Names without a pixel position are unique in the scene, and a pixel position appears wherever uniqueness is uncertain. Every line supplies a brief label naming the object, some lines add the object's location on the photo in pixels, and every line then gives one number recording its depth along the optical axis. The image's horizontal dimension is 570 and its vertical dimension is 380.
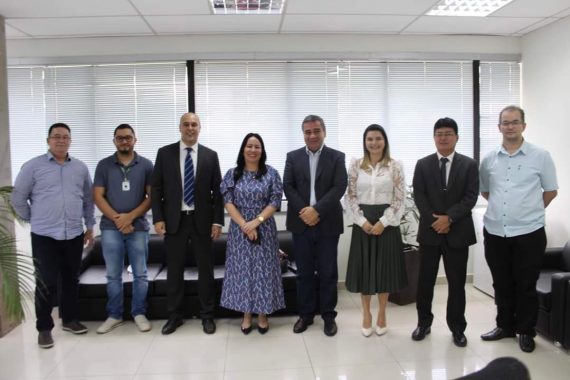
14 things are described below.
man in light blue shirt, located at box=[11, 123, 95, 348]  3.18
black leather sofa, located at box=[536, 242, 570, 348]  2.91
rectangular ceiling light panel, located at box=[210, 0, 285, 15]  3.60
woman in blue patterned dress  3.29
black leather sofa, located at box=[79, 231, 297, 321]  3.66
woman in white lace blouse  3.17
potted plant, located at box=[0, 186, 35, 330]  2.21
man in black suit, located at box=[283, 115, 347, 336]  3.29
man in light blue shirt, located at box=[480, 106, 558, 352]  2.95
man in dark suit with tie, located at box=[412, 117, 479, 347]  3.03
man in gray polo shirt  3.41
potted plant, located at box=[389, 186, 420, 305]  4.07
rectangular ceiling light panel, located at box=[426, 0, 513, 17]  3.70
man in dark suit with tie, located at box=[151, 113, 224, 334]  3.34
